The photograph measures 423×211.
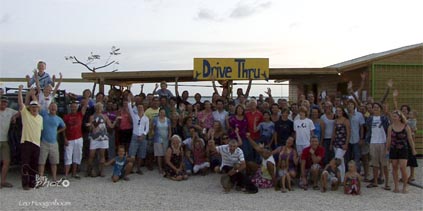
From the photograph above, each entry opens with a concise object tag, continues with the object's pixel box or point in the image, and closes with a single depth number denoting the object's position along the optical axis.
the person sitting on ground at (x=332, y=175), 8.43
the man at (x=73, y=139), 9.36
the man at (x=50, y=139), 8.86
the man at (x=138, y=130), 9.95
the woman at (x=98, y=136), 9.61
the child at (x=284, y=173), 8.50
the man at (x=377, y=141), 8.88
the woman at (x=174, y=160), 9.57
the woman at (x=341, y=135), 8.95
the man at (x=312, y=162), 8.66
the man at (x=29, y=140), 8.52
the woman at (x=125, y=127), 10.12
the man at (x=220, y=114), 10.20
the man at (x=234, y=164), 8.38
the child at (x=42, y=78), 9.49
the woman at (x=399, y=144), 8.36
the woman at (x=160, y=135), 10.07
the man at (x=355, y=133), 9.24
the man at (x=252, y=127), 9.70
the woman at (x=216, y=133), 9.98
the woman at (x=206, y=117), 10.20
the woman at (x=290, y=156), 8.79
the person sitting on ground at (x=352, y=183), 8.19
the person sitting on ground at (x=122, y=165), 9.34
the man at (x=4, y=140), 8.60
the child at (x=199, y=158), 9.86
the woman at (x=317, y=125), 9.23
